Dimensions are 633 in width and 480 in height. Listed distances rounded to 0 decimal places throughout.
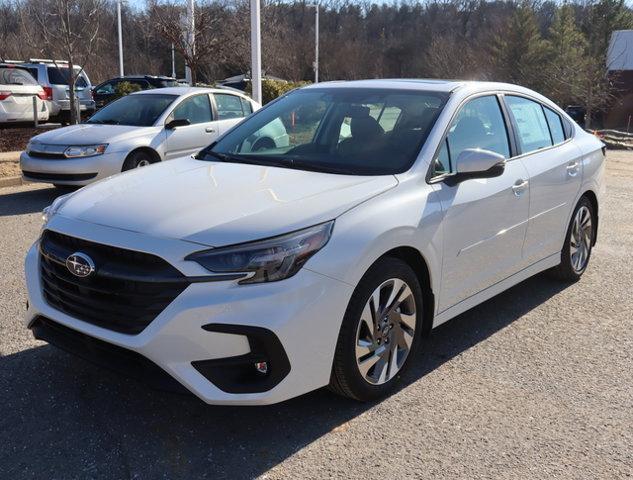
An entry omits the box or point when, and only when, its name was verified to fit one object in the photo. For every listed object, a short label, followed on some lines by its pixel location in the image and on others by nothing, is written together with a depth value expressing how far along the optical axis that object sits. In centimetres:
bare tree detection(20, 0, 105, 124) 1444
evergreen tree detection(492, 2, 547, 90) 4925
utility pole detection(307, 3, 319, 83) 4319
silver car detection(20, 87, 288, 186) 870
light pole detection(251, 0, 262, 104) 1537
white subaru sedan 286
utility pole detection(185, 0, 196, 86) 1808
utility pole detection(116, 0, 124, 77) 3967
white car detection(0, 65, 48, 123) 1536
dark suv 2281
